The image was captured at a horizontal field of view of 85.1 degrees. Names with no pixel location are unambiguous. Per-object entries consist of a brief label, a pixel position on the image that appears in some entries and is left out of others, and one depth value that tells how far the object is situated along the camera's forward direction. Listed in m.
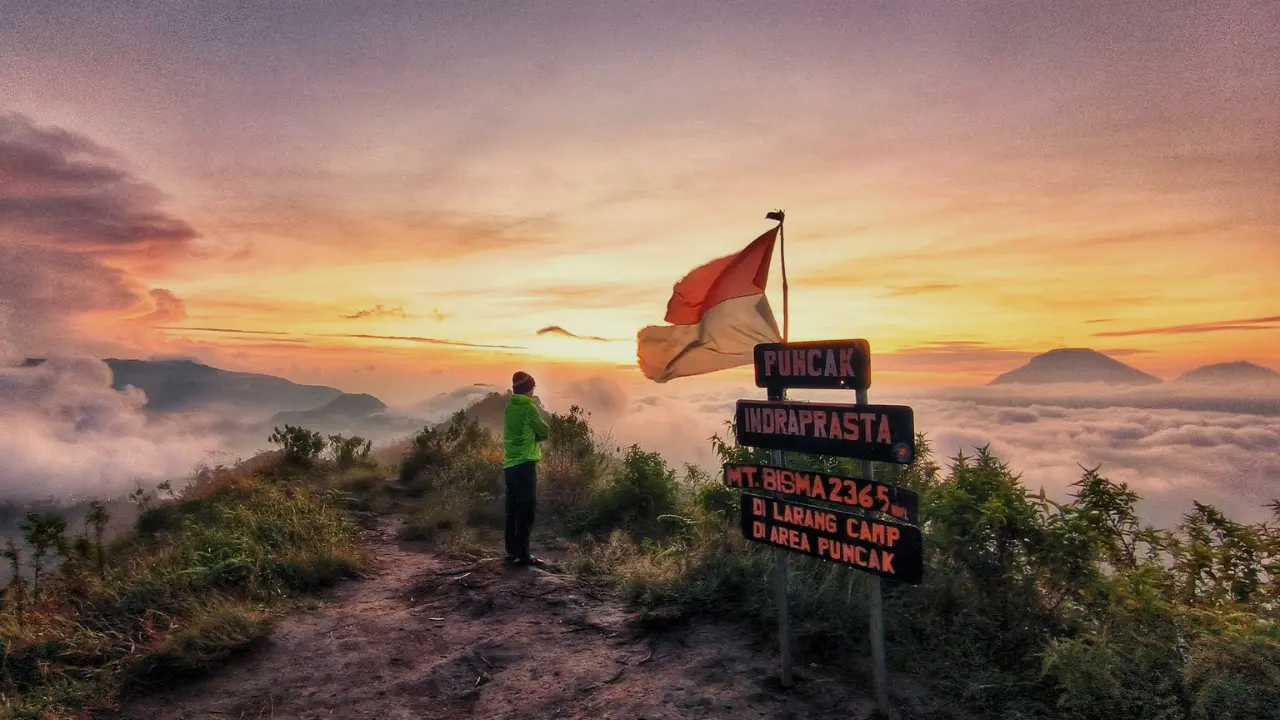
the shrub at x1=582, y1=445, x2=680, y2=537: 12.24
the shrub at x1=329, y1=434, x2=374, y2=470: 17.56
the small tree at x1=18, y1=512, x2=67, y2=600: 9.59
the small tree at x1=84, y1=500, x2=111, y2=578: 10.27
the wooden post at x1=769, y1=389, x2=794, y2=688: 6.17
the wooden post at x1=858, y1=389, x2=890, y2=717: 5.61
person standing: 9.64
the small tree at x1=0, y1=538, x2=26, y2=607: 8.70
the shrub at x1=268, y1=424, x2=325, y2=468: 16.25
